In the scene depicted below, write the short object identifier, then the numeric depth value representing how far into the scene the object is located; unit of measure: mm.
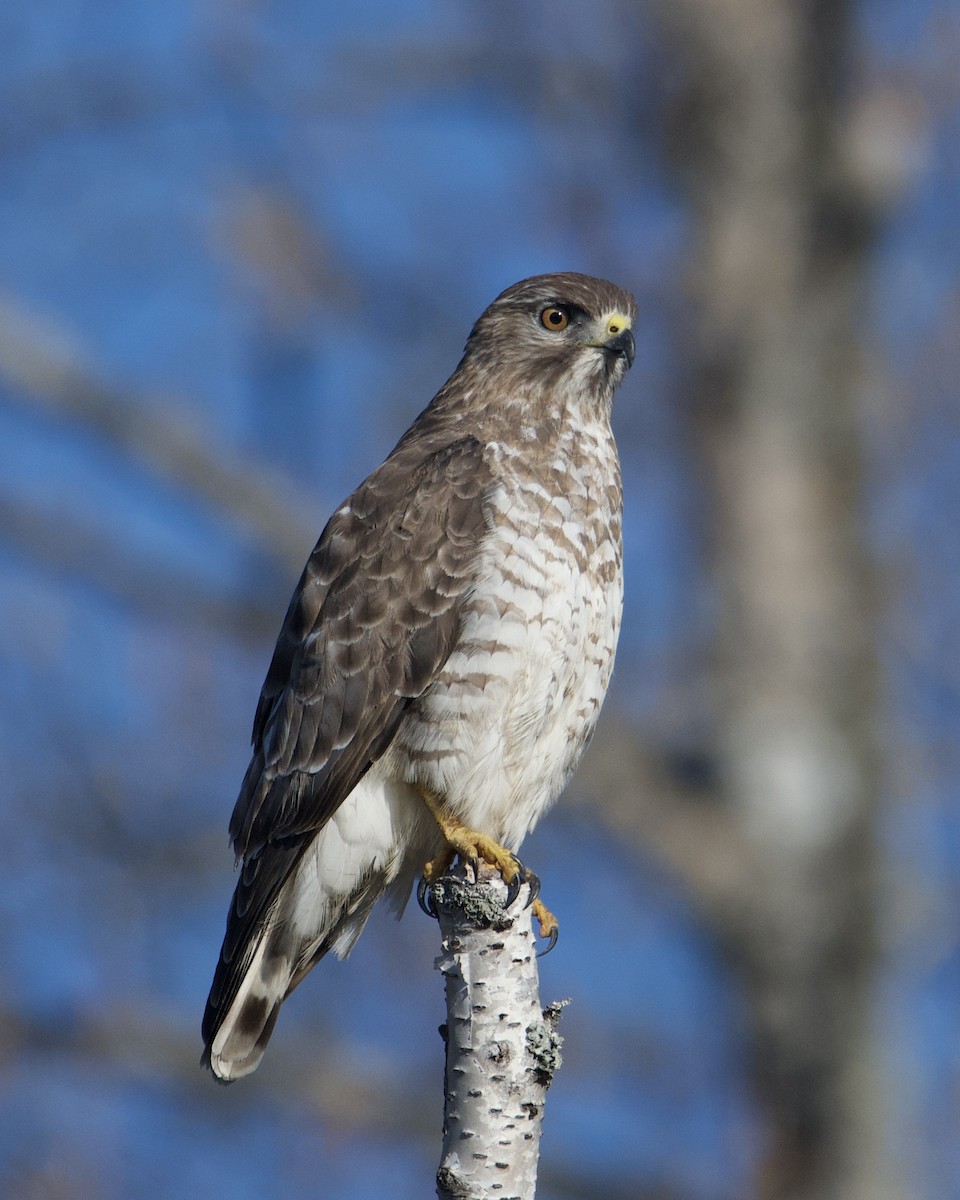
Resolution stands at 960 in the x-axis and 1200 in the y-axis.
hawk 8484
